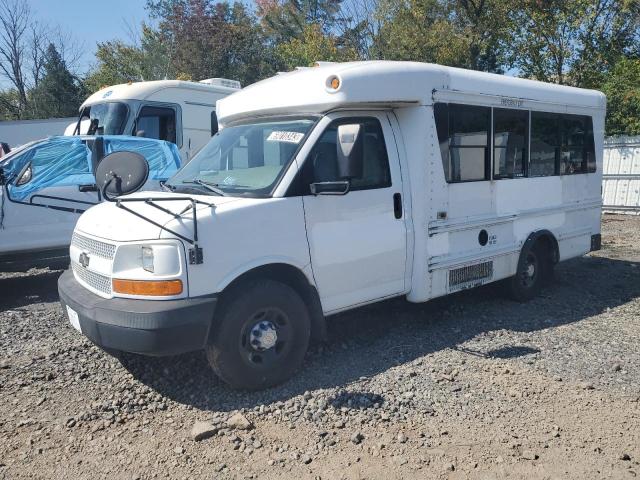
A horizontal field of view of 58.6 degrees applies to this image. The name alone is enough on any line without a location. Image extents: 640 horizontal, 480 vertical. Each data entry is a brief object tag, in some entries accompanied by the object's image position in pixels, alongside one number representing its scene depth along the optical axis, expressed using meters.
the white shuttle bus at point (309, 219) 3.92
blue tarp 7.02
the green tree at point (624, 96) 16.95
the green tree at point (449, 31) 19.89
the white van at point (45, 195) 6.89
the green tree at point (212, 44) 30.00
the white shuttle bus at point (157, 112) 10.14
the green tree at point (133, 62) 31.43
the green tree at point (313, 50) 25.41
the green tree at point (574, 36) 19.28
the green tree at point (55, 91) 32.75
